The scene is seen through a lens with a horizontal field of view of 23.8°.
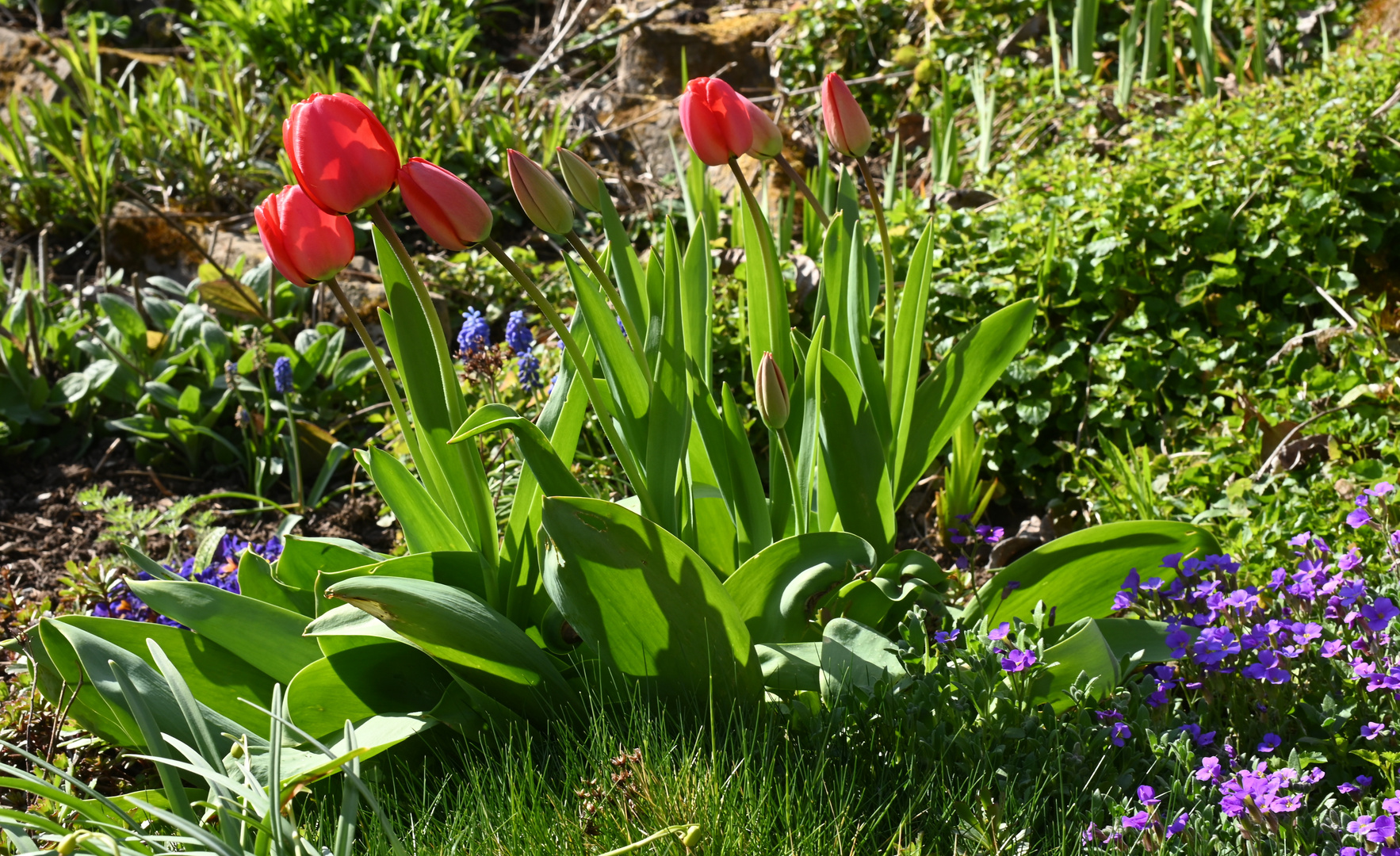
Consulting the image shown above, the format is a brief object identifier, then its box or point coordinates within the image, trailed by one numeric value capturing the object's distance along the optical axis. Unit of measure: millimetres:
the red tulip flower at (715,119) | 1894
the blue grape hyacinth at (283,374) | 2366
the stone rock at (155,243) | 3631
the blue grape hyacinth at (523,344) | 2297
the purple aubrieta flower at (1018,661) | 1843
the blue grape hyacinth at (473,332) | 2259
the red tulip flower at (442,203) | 1806
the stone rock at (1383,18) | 3395
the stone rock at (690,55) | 5055
